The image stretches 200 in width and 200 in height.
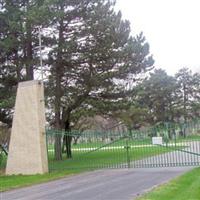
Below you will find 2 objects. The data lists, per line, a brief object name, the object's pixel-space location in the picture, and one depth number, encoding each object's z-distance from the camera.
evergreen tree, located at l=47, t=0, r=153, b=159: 30.56
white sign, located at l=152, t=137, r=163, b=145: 22.92
